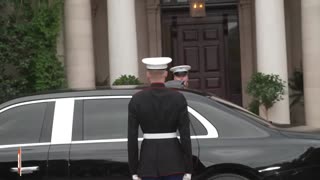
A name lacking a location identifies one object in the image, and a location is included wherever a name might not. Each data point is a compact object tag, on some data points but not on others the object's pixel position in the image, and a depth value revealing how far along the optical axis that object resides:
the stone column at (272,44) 11.50
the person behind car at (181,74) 7.82
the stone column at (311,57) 11.77
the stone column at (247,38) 14.56
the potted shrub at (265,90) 11.25
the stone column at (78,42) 11.91
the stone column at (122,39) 11.49
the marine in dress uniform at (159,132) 4.50
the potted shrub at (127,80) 11.01
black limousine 5.30
